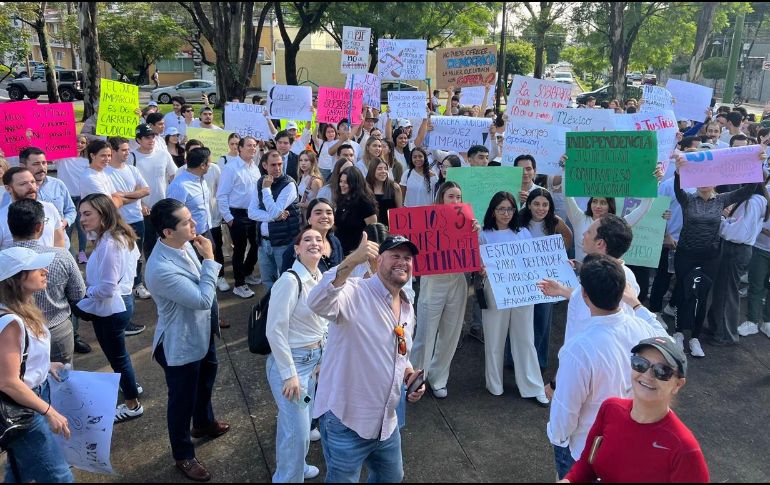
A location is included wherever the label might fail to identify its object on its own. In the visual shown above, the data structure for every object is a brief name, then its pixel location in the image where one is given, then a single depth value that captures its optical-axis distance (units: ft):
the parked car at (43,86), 110.32
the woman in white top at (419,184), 24.12
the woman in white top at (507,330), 16.79
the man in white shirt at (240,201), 23.81
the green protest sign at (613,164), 18.10
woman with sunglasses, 7.17
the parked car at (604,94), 106.01
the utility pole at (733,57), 61.11
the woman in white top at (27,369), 9.43
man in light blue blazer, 12.09
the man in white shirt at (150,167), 24.22
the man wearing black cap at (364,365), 9.86
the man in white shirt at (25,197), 16.49
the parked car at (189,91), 112.83
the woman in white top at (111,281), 14.16
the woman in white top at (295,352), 11.15
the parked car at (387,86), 116.37
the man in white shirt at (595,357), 8.96
